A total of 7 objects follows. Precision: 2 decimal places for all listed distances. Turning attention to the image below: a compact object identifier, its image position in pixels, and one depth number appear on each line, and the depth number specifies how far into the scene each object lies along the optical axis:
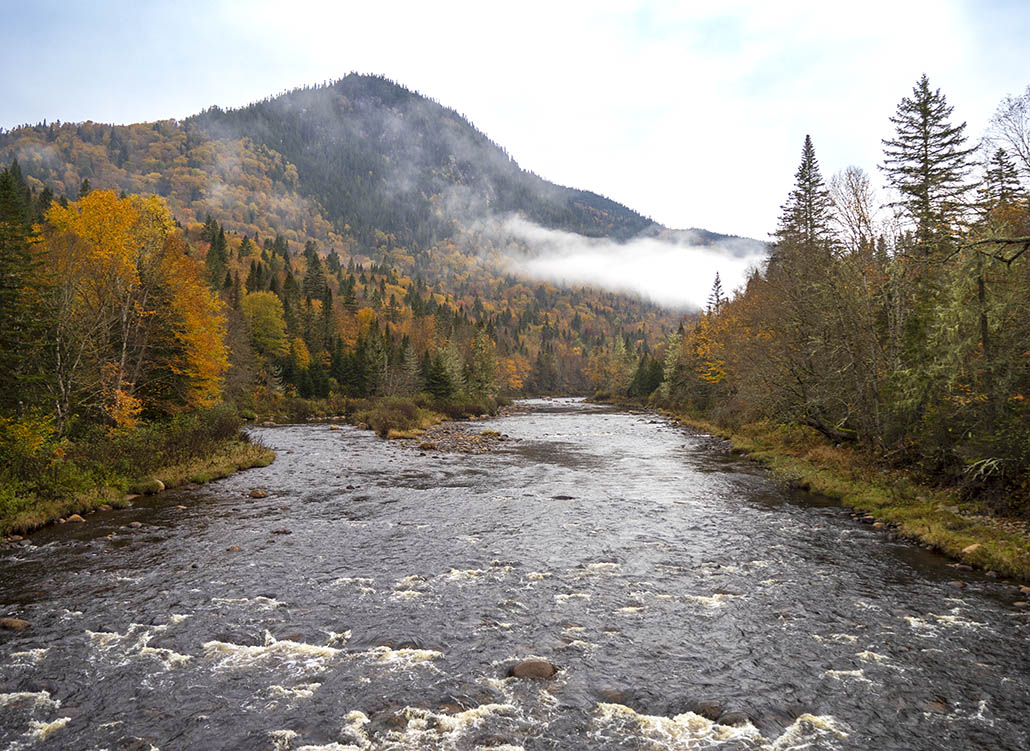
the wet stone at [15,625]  10.15
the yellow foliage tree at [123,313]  23.05
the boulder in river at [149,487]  21.25
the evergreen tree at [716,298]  76.59
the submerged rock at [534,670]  8.95
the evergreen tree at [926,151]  32.16
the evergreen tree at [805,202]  42.94
